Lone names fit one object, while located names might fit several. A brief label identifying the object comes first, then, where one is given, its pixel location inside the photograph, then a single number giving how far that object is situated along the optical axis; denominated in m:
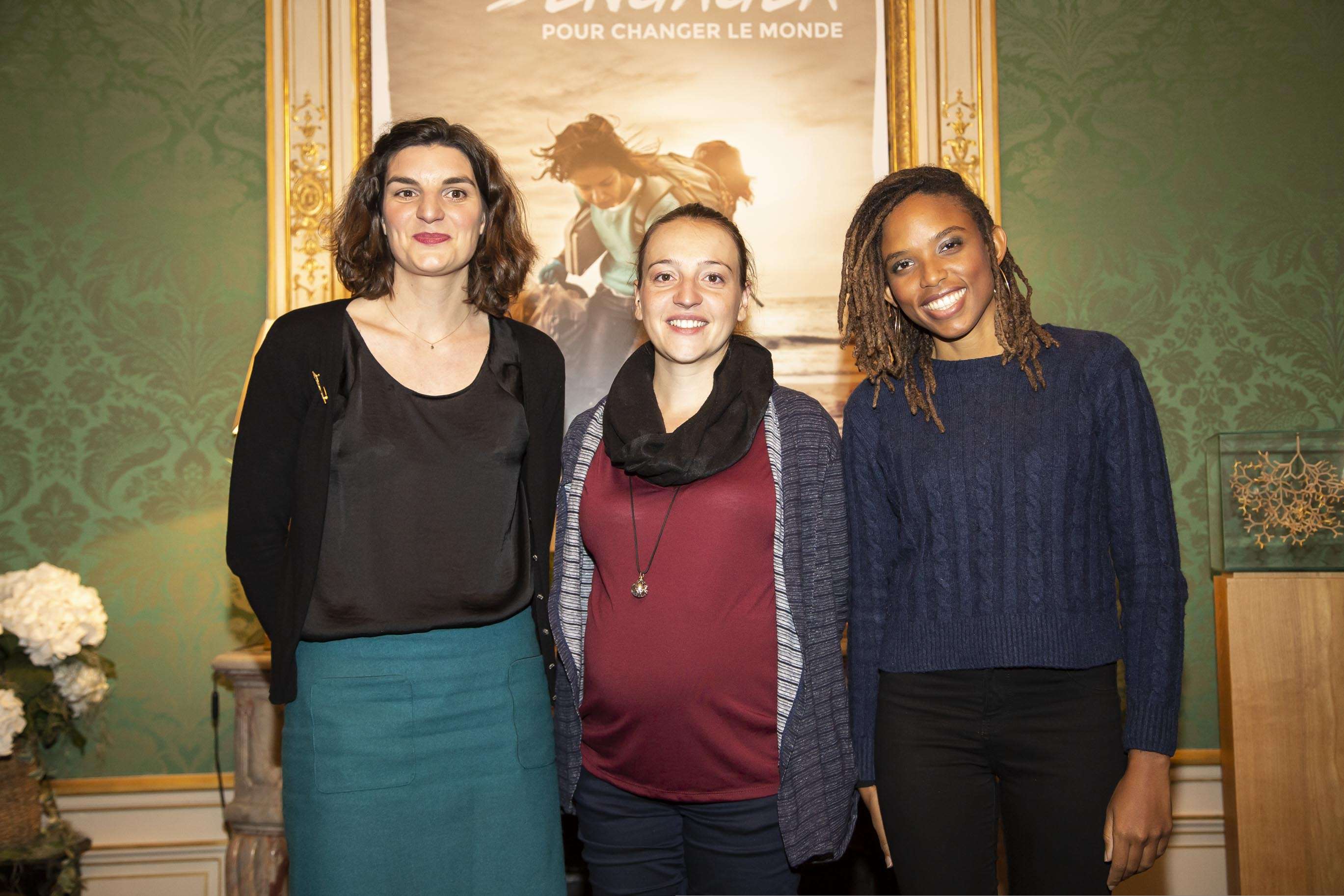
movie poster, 2.88
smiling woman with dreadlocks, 1.48
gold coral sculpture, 2.25
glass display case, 2.25
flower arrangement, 2.40
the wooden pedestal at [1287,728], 2.23
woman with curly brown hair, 1.62
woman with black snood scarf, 1.61
